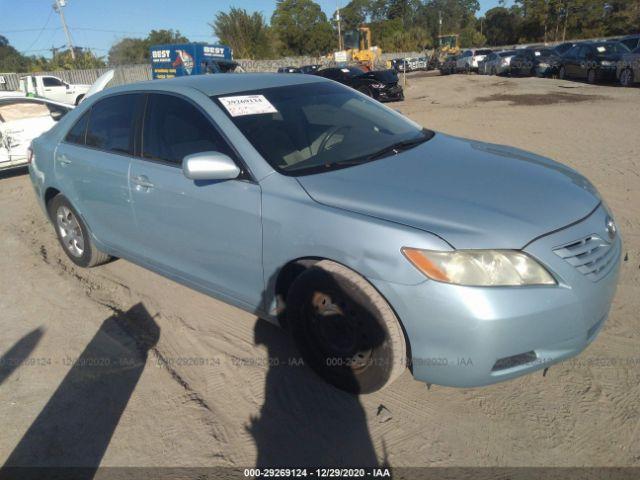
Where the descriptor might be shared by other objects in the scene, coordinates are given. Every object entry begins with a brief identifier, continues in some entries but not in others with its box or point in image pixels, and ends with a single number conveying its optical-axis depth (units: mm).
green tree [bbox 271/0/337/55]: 62031
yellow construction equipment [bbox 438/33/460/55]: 50156
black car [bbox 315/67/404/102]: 17078
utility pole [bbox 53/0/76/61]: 42362
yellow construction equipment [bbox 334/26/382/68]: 34031
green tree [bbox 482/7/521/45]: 70312
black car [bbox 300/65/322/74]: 26917
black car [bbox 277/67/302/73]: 28056
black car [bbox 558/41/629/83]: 18047
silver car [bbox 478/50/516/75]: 27156
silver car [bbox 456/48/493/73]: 34656
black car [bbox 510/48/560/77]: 22816
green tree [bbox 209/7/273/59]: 49947
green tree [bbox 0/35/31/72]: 52781
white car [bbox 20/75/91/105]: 20766
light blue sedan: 2131
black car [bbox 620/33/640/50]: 19223
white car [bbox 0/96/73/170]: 8203
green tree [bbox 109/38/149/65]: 67062
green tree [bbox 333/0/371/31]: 86312
